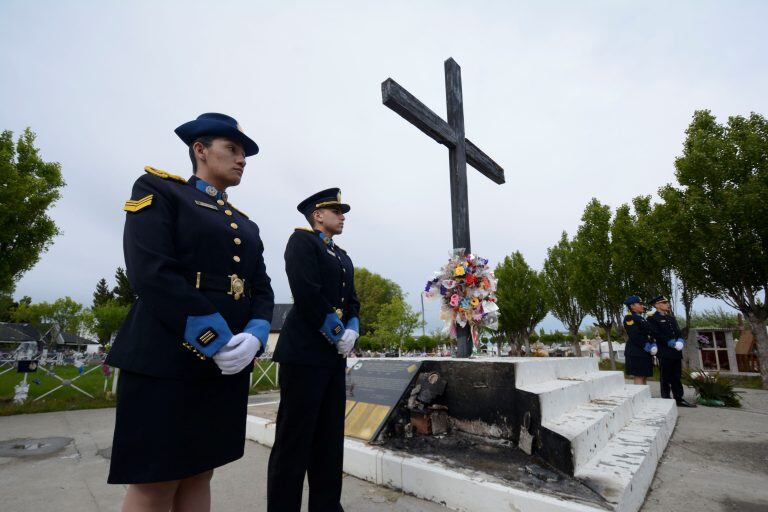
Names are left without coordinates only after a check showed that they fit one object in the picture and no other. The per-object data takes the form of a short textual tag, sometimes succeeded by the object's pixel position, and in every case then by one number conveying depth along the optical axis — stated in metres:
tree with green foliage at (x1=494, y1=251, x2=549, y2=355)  30.95
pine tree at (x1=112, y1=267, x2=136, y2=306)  61.22
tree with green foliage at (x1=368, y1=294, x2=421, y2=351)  44.94
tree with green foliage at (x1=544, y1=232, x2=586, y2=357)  25.95
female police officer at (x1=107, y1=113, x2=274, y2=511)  1.47
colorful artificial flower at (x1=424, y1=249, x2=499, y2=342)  5.71
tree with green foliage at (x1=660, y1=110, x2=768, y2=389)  12.48
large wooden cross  5.77
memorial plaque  3.88
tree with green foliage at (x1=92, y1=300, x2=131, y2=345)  54.91
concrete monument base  2.58
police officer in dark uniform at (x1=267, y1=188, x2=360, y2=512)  2.37
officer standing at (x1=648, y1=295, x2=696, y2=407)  7.86
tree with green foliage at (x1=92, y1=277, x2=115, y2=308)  72.33
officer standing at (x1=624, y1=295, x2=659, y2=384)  7.92
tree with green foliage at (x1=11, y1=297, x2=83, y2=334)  66.44
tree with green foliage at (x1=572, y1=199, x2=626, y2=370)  20.58
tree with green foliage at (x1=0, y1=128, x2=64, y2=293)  9.84
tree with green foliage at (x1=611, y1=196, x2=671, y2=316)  17.42
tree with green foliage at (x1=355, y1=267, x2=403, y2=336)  50.38
